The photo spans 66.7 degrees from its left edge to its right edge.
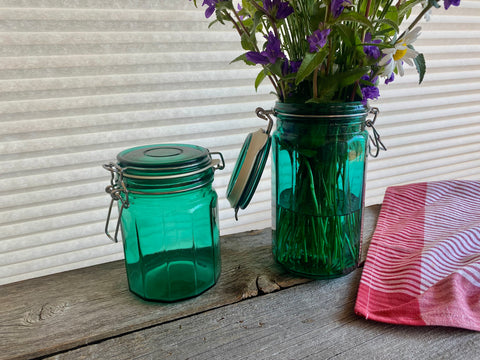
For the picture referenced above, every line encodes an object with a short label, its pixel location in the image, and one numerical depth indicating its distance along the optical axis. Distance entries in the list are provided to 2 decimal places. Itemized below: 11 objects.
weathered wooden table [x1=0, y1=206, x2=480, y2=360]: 0.45
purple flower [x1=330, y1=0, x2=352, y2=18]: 0.40
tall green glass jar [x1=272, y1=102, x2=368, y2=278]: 0.51
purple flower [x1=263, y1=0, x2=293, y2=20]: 0.44
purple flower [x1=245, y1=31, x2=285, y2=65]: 0.46
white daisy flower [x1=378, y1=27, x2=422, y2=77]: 0.45
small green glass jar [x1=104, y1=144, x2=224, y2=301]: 0.49
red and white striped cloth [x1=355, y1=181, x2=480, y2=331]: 0.48
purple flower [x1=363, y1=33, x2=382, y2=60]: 0.46
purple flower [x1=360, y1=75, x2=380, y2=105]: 0.51
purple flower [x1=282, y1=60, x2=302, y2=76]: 0.48
